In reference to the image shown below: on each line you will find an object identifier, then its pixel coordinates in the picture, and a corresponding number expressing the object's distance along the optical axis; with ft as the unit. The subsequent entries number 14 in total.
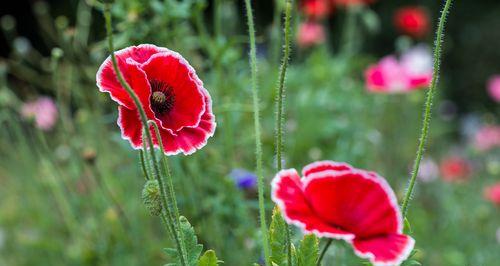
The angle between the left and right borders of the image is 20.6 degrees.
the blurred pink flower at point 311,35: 12.07
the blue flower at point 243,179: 3.66
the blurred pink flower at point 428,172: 11.30
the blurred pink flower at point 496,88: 12.40
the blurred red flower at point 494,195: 9.21
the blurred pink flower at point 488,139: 12.68
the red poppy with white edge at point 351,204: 2.26
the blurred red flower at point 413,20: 12.93
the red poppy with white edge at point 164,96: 2.38
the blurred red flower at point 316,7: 10.75
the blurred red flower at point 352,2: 10.33
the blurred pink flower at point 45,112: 9.94
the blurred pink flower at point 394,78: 4.65
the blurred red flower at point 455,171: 11.21
